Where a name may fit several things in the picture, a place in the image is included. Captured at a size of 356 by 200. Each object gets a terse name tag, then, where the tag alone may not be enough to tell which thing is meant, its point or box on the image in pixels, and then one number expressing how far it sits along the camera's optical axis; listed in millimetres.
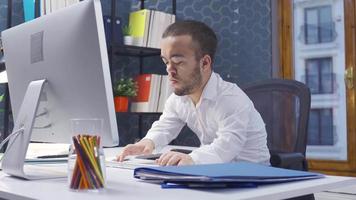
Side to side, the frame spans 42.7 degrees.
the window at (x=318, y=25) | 3484
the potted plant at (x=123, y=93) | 2865
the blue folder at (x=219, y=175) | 894
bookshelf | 2882
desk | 848
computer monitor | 1035
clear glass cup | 935
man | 1367
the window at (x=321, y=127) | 3477
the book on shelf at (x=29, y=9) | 2672
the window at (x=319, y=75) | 3486
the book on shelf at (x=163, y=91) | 3031
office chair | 1668
